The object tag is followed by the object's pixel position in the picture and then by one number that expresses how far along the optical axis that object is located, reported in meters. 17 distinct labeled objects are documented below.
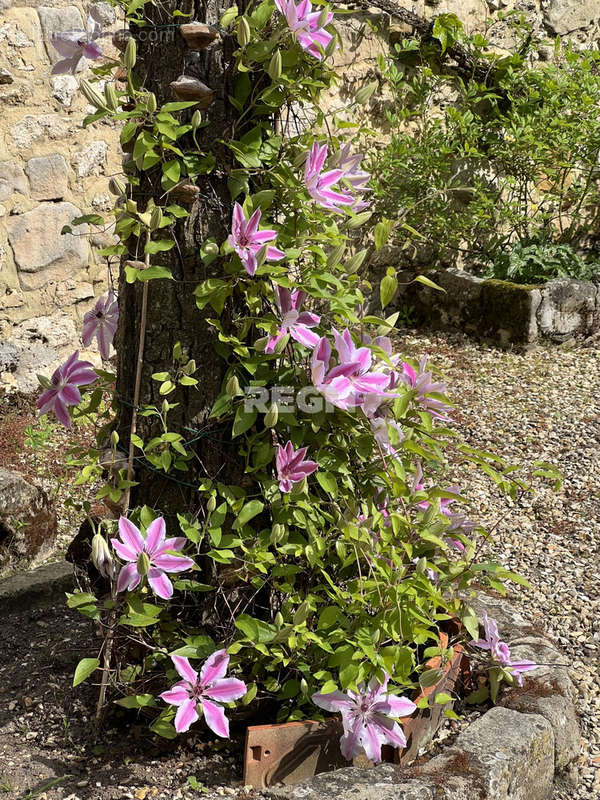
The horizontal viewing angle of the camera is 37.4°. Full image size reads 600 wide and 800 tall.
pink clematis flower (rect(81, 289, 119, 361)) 2.08
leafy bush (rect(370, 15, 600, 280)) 5.77
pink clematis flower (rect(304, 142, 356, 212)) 1.78
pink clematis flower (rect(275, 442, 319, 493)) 1.80
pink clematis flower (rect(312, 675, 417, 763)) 1.79
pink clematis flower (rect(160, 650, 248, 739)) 1.70
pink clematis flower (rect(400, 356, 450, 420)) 1.94
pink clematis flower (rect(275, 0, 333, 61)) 1.69
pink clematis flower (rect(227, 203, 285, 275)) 1.74
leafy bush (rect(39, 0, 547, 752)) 1.76
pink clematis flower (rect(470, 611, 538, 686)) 2.10
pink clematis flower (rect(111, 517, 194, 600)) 1.72
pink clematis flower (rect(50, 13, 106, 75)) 1.81
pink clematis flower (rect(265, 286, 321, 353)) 1.80
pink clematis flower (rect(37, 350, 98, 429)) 1.94
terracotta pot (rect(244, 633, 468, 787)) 1.83
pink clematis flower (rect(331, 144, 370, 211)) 1.93
